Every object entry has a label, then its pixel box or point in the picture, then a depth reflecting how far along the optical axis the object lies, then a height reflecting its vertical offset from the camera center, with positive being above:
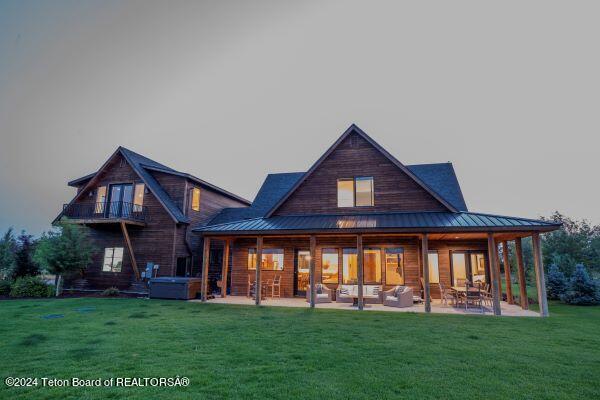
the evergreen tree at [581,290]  13.46 -1.52
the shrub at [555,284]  14.53 -1.35
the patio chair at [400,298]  11.84 -1.73
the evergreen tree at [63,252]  14.65 -0.01
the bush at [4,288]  15.53 -1.89
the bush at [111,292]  15.46 -2.05
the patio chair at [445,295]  12.53 -1.69
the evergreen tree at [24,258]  16.73 -0.37
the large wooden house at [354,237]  13.19 +0.85
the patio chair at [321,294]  13.15 -1.76
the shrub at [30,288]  14.80 -1.83
